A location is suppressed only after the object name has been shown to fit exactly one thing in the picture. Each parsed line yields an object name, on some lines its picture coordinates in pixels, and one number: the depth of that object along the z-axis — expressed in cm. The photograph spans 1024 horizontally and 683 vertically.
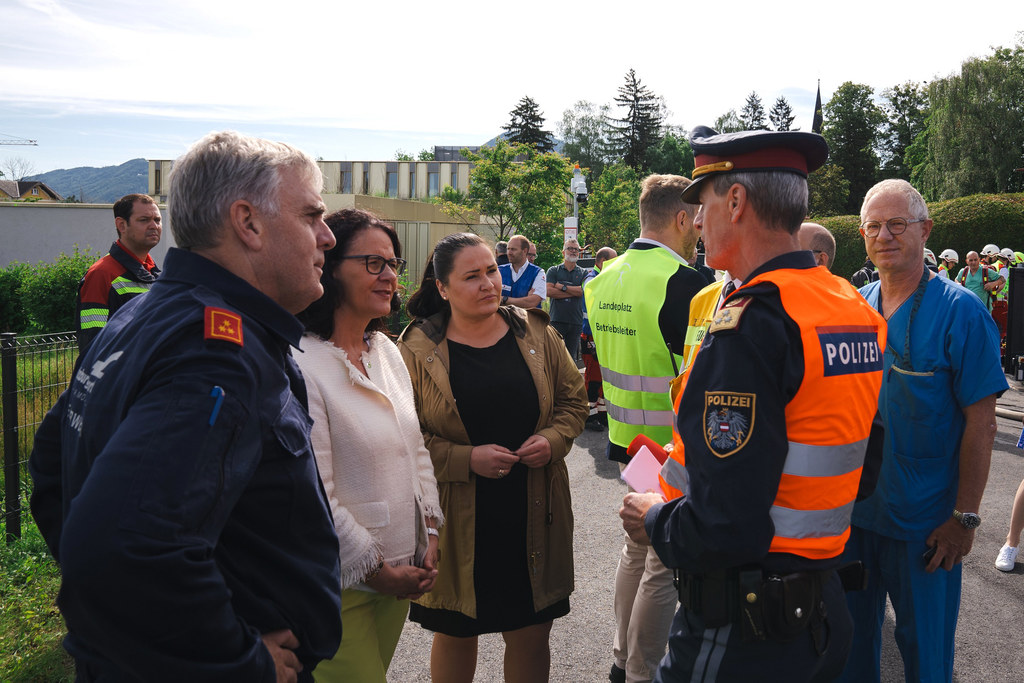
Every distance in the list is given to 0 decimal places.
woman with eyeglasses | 242
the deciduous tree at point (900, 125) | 6103
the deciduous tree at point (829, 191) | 5338
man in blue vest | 1055
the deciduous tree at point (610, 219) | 4981
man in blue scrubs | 303
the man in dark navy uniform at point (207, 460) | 129
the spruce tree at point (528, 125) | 7419
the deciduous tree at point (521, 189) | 2920
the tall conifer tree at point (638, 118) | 8081
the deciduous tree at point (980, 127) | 3606
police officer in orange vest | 190
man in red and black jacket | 535
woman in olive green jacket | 315
